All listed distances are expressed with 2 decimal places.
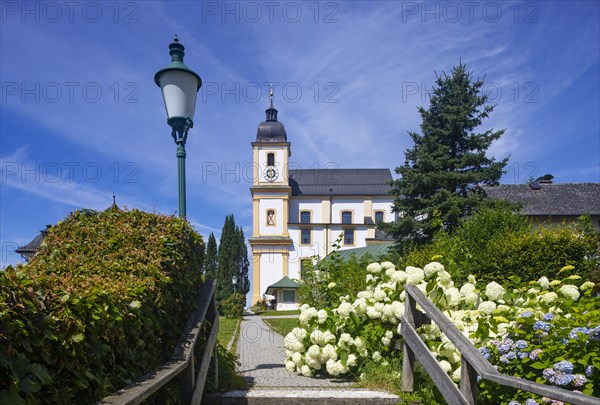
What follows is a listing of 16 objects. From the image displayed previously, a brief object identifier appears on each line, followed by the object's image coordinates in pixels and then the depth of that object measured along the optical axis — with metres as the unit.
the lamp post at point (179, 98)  4.72
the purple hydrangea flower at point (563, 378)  2.39
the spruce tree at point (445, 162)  18.59
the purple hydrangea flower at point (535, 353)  2.70
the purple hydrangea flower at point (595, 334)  2.56
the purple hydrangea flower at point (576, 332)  2.64
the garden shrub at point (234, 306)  22.28
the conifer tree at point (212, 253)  42.88
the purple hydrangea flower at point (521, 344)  2.80
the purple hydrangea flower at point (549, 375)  2.50
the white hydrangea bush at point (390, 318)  3.79
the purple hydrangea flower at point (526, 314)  3.34
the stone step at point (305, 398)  3.76
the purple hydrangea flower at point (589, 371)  2.44
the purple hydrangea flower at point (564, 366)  2.44
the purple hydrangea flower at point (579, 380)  2.39
